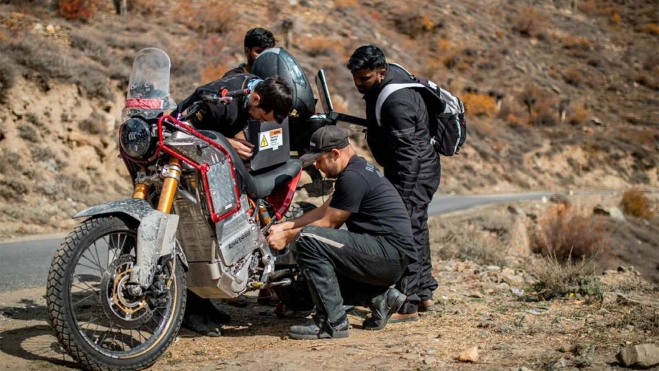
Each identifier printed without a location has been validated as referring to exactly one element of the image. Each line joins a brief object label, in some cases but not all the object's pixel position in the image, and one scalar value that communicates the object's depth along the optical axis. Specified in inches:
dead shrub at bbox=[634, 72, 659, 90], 1860.2
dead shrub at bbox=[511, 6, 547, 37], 1989.4
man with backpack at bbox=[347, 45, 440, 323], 226.1
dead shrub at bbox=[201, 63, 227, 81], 845.2
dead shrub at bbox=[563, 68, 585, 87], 1819.8
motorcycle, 153.6
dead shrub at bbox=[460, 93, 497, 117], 1380.4
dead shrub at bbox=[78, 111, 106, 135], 590.6
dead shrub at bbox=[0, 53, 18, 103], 555.2
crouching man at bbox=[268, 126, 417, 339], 198.5
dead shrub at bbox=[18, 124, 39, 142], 550.3
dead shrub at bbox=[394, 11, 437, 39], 1670.8
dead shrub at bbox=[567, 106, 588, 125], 1572.3
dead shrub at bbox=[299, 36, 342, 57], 1195.3
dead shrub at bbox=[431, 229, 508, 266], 380.2
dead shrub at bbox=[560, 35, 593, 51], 2007.9
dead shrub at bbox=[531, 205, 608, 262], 566.6
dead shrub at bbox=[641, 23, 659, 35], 2236.7
